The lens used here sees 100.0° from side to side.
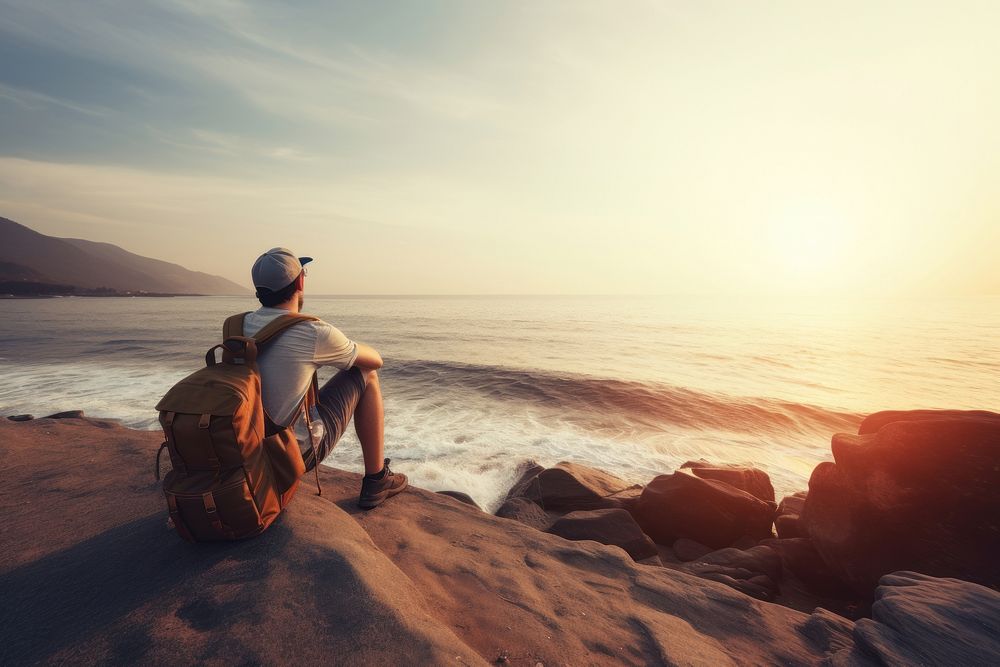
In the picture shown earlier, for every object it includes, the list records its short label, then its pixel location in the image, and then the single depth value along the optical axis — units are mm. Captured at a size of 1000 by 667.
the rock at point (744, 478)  6625
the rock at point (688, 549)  5484
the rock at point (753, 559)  4781
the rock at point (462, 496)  6039
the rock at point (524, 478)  6894
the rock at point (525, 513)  5852
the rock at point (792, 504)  6348
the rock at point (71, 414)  8148
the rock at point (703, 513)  5758
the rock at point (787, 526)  5778
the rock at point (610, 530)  5121
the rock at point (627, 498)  6289
